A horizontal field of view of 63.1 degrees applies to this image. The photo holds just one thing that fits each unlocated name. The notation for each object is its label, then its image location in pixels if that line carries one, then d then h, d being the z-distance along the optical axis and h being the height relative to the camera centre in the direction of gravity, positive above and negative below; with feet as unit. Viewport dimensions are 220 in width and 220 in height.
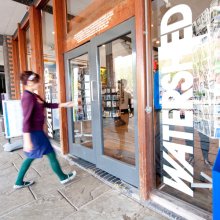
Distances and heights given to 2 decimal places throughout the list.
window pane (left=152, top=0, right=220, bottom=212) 4.82 +0.02
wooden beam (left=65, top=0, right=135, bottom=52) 6.25 +3.33
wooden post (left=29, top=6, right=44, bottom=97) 12.56 +4.25
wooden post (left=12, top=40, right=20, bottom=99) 20.22 +4.20
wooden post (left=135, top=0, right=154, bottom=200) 5.57 -0.64
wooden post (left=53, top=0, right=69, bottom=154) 9.93 +3.34
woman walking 6.20 -1.02
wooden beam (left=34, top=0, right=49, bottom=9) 11.76 +6.55
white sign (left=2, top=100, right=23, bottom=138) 12.57 -1.10
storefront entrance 6.89 +0.13
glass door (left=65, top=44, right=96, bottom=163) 9.35 -0.19
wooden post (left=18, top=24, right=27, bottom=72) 17.25 +5.19
